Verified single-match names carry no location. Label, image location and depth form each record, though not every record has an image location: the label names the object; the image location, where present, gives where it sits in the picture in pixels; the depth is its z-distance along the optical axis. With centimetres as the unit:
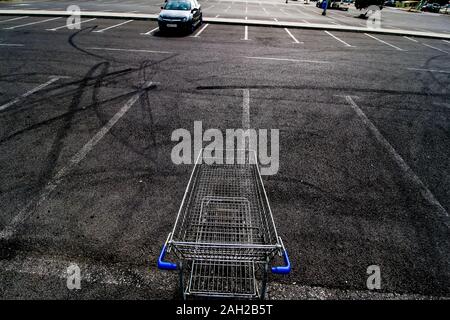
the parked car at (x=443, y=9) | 4788
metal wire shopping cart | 216
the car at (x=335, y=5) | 3759
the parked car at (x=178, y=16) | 1312
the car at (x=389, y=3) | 5801
